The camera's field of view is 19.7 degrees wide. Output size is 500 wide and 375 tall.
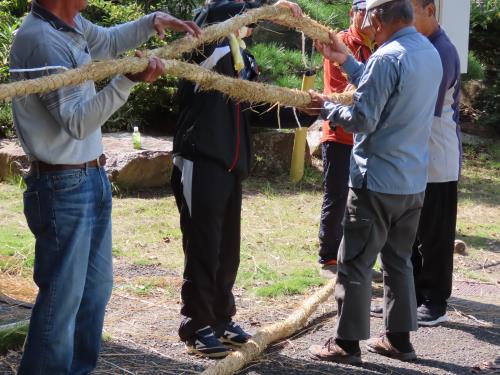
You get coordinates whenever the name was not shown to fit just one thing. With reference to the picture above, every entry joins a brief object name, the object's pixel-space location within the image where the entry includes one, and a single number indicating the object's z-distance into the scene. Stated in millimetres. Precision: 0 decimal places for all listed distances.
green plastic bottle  15728
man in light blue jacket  7032
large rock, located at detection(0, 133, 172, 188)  15164
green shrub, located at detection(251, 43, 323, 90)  18728
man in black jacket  7300
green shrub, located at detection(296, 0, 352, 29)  19072
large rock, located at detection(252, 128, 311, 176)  17132
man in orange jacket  9901
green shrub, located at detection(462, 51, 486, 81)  21398
